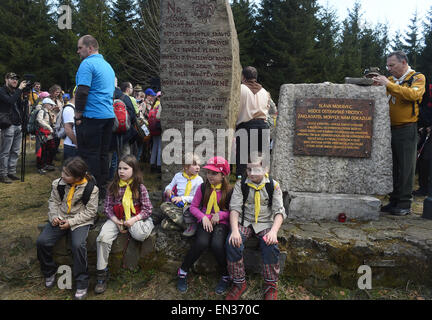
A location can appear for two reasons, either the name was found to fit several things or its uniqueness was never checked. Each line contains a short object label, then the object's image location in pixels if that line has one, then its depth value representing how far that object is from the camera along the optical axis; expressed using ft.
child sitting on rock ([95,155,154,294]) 9.64
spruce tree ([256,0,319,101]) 61.82
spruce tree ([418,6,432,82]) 78.99
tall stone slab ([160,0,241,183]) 12.35
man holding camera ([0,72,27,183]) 18.19
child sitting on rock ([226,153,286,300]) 9.09
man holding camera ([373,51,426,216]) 12.10
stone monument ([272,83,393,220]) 12.33
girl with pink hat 9.46
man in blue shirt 11.85
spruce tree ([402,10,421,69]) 93.78
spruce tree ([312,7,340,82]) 65.16
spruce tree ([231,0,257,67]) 64.03
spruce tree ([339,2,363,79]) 72.05
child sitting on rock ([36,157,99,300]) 9.61
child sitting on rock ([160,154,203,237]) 10.20
